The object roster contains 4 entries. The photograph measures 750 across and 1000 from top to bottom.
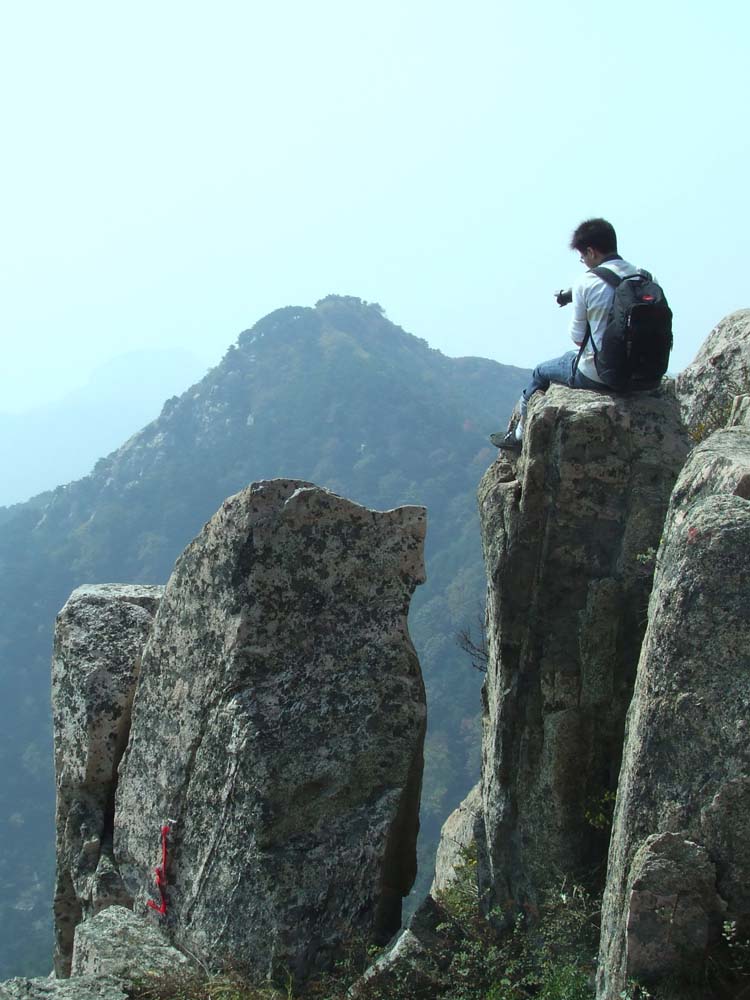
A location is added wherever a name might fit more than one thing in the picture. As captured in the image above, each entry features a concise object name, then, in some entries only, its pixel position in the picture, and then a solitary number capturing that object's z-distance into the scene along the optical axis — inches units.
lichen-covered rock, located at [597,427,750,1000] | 235.8
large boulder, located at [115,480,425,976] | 351.3
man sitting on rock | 350.0
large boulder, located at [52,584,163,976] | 434.0
